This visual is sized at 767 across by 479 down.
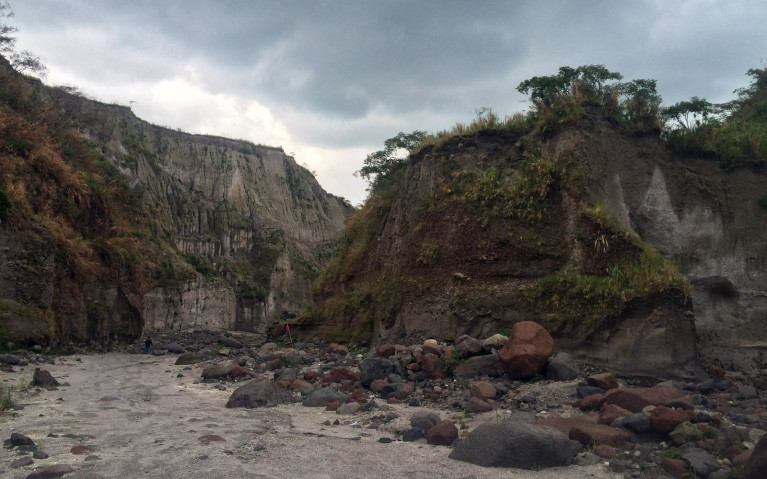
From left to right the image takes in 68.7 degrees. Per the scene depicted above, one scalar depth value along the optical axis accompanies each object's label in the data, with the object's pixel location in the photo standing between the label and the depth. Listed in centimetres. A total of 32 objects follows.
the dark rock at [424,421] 754
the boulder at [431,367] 1145
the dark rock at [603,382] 943
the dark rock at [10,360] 1355
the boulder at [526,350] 1032
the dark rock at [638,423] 666
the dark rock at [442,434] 709
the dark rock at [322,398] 1003
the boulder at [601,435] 649
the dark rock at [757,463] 479
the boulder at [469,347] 1176
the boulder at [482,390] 931
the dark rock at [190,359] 1893
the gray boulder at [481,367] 1102
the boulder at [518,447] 607
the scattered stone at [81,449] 637
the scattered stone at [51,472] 541
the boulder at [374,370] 1134
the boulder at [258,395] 1006
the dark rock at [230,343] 2472
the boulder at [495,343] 1195
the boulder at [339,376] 1190
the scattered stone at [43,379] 1127
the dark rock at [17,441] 645
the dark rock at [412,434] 735
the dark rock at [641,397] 752
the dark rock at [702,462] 547
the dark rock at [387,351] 1322
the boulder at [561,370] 1016
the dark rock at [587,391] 913
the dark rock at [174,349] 2690
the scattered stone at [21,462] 575
